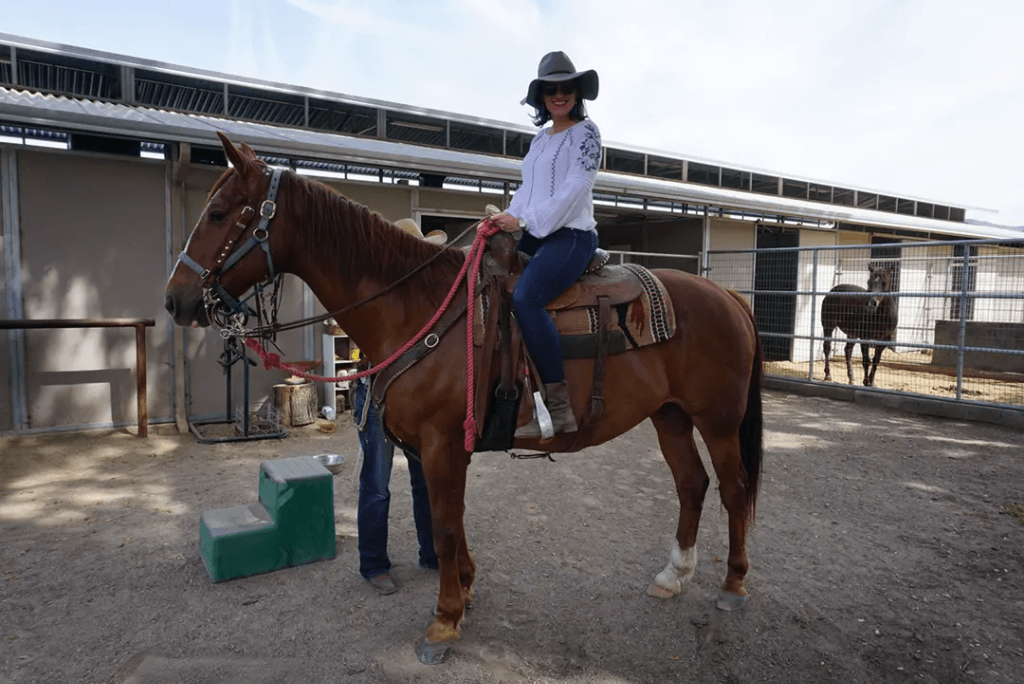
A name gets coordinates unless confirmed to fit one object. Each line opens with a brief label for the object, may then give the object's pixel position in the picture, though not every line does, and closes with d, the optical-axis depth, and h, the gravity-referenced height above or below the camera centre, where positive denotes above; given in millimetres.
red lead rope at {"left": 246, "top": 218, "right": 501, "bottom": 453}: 2477 -210
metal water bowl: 5203 -1487
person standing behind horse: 3238 -1135
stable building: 5957 +1165
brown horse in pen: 9312 -53
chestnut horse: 2334 -218
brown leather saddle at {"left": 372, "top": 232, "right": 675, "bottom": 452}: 2549 -106
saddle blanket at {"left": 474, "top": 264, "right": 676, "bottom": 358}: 2729 -87
